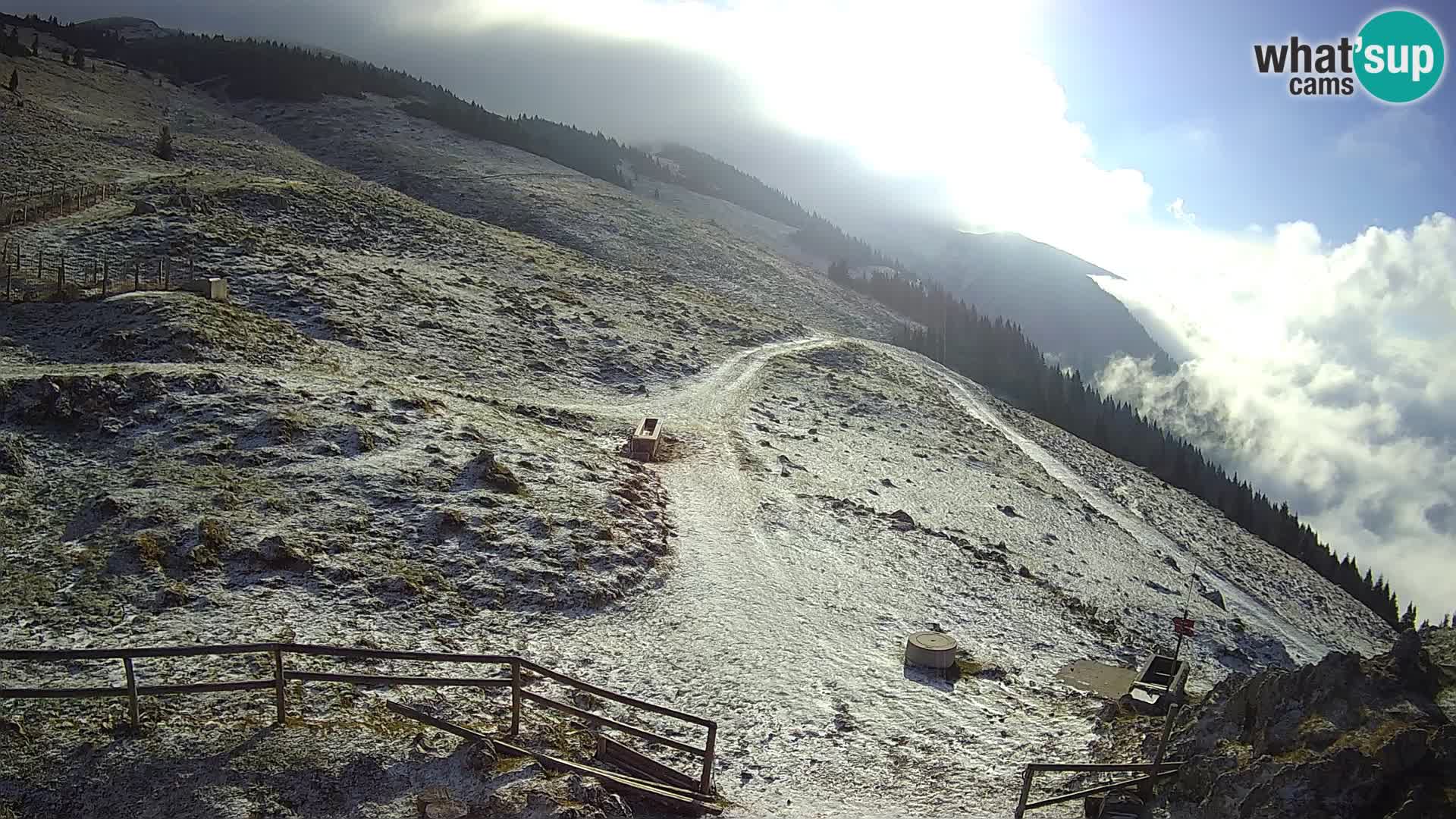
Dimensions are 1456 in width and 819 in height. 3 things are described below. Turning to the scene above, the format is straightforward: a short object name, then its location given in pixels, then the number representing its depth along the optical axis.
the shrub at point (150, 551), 18.44
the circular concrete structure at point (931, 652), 21.53
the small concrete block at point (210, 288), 35.50
